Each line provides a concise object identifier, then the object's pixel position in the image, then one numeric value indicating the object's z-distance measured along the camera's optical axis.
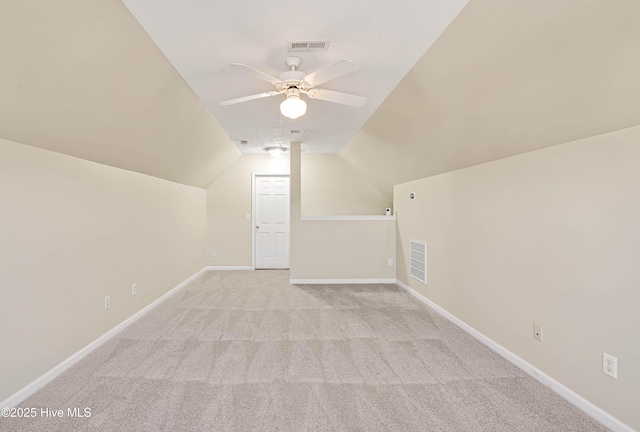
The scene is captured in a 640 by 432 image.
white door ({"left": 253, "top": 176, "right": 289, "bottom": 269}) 6.02
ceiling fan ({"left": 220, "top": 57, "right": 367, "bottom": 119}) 1.84
